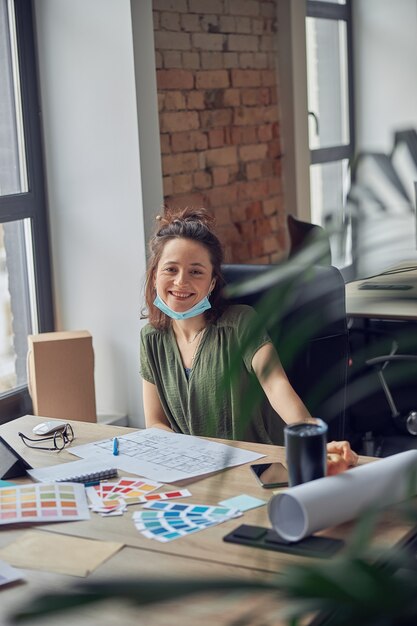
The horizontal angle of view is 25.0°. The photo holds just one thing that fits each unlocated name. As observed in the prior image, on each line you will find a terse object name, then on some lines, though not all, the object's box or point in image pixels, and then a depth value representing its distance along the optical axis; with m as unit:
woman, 2.60
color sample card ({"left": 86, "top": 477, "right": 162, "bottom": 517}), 1.87
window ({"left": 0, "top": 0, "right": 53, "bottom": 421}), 3.68
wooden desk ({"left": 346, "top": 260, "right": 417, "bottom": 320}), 3.65
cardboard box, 3.47
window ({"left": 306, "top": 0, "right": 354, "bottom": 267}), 5.69
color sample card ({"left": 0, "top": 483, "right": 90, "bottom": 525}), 1.83
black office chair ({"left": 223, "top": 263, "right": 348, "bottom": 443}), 2.50
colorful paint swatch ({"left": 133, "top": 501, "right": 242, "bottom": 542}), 1.73
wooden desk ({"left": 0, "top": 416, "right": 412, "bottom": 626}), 1.41
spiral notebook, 2.04
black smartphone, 1.93
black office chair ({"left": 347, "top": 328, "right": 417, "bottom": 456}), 3.51
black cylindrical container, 1.75
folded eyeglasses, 2.31
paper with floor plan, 2.05
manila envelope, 1.61
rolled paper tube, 1.60
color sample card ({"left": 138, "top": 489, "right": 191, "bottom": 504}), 1.90
